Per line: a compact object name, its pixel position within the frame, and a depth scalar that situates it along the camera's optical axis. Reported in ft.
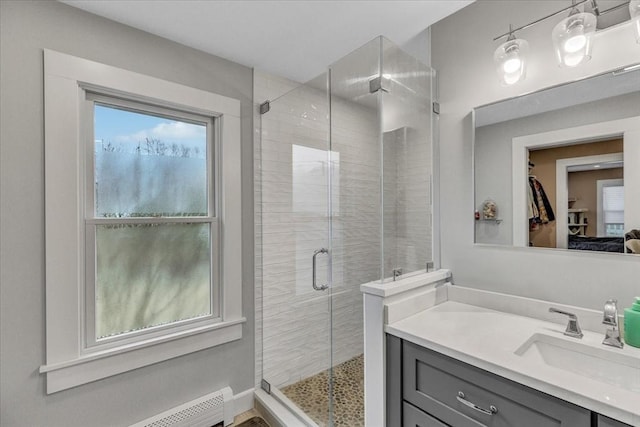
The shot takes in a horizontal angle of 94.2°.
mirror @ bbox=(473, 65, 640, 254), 3.74
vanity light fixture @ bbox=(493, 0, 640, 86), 3.82
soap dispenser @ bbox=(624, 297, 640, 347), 3.34
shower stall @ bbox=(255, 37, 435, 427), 5.07
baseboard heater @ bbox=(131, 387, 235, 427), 5.61
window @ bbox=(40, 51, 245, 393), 4.75
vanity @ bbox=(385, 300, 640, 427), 2.66
